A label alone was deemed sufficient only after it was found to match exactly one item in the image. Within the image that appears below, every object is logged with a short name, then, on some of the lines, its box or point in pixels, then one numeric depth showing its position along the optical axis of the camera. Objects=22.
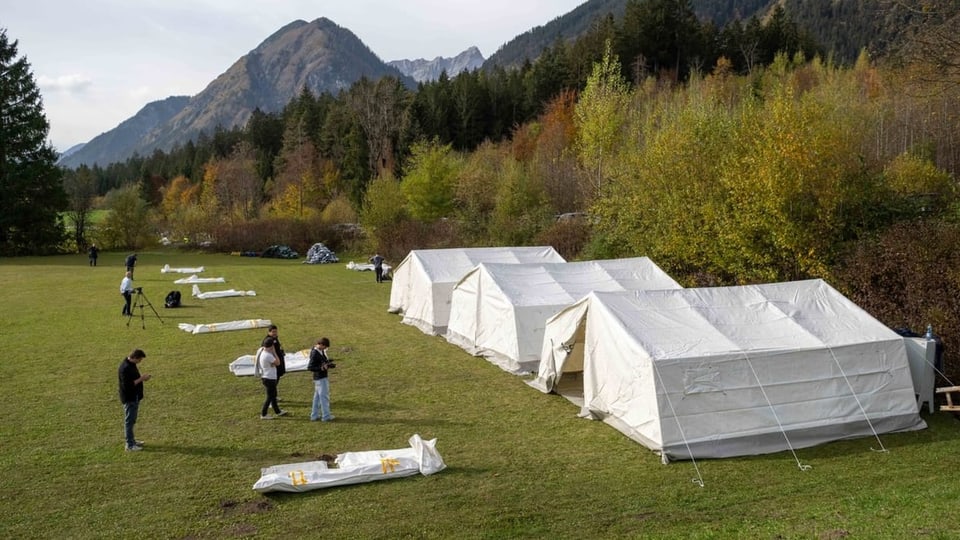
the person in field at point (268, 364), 12.57
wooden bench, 12.14
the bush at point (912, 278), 15.12
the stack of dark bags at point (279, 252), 54.66
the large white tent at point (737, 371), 10.97
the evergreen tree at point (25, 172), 53.59
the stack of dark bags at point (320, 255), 50.38
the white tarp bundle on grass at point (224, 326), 21.42
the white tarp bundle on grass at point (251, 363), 16.23
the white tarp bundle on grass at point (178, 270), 40.14
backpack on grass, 26.44
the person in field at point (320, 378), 12.49
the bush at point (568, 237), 33.84
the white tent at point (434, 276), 22.08
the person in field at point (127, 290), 24.02
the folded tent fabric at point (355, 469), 9.36
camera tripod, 22.93
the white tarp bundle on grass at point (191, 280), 34.59
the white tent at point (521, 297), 17.08
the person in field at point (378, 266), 35.41
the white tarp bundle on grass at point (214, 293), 29.30
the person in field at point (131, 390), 10.81
